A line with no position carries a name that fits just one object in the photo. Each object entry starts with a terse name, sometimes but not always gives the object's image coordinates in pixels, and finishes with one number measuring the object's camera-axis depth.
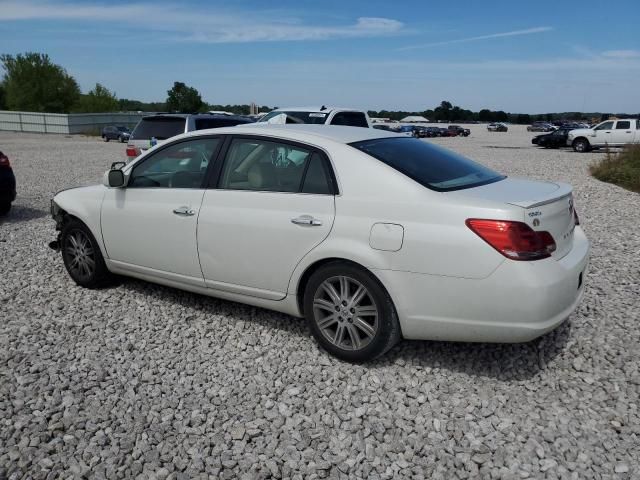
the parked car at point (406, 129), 41.94
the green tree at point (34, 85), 68.06
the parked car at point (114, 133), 40.14
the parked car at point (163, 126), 10.98
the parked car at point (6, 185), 8.84
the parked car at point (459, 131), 59.19
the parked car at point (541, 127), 70.72
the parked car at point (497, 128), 73.31
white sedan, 3.29
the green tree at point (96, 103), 71.38
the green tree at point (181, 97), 77.88
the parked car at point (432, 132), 55.90
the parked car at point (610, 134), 28.00
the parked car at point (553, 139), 31.89
